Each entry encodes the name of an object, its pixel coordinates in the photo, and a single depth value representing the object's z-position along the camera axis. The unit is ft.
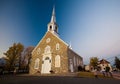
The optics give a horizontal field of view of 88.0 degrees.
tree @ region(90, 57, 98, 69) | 99.72
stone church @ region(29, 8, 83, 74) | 47.62
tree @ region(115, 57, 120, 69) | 106.74
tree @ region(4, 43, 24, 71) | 60.94
